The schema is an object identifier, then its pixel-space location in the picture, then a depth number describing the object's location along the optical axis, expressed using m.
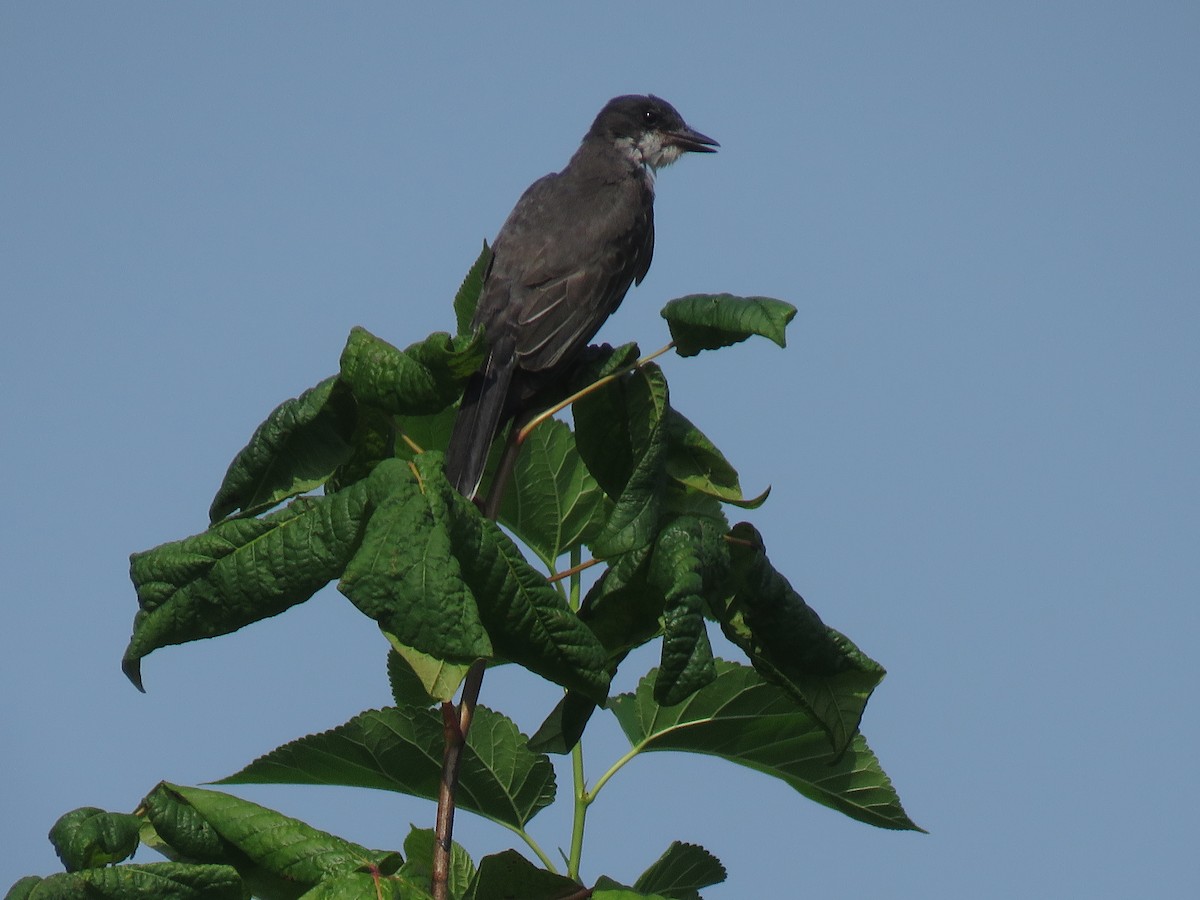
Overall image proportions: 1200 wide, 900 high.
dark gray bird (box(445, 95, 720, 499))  8.52
